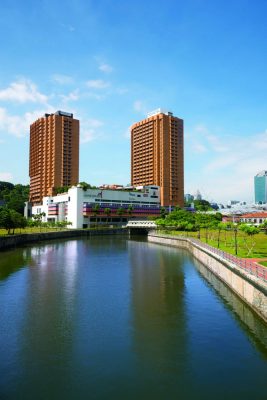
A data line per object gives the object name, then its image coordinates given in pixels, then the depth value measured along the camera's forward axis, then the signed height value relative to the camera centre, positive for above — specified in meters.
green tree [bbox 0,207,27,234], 121.76 +0.90
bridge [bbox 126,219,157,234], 174.00 -2.32
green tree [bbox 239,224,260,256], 68.19 -1.50
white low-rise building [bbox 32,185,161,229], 198.62 +7.20
